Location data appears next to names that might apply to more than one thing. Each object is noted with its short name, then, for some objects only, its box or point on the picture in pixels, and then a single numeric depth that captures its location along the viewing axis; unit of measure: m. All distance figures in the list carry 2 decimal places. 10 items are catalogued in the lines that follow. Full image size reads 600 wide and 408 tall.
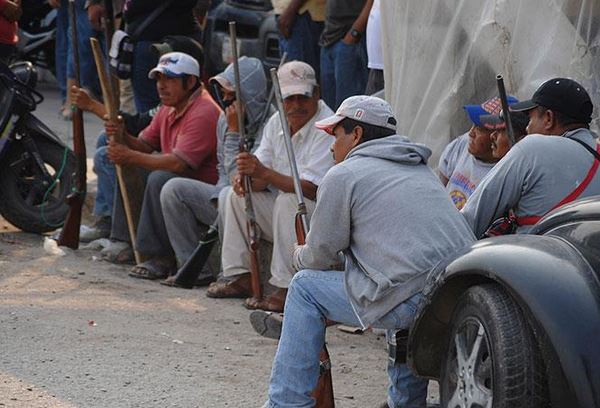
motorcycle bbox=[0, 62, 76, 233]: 18.26
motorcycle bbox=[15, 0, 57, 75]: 28.49
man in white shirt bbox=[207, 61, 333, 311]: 14.75
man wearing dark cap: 10.07
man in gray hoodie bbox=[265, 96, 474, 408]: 9.96
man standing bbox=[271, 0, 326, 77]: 18.91
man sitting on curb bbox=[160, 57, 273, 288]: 16.28
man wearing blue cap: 12.90
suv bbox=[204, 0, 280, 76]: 23.29
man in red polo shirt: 16.65
